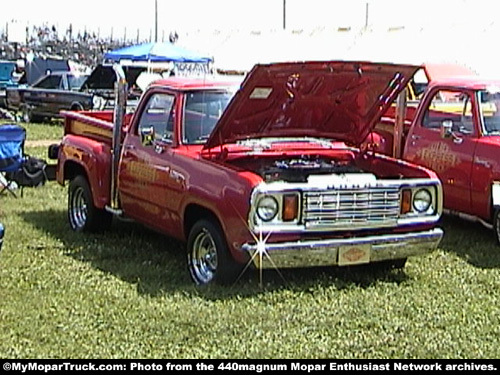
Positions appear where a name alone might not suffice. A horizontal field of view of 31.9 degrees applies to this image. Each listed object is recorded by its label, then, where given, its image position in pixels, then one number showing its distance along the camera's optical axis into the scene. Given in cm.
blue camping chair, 1118
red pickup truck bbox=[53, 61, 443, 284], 678
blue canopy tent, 2501
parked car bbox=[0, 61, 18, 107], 3231
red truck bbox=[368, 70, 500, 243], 886
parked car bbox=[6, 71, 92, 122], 2295
